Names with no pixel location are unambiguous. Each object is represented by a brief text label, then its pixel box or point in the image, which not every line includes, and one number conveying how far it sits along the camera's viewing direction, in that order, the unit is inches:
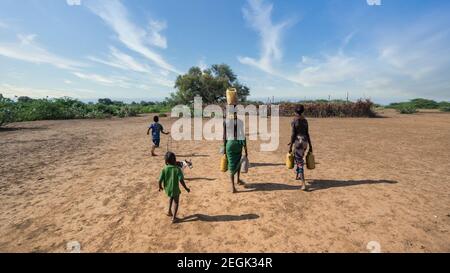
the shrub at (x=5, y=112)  698.7
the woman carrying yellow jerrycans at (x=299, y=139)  213.5
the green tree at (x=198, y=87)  1562.5
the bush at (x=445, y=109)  1494.8
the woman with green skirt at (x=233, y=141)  206.5
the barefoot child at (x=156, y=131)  350.9
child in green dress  165.8
